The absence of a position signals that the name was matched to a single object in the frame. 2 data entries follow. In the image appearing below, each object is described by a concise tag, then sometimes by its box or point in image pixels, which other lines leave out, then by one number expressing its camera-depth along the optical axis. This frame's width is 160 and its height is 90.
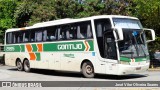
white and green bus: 17.56
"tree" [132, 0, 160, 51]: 25.18
